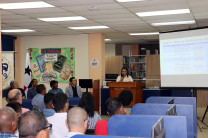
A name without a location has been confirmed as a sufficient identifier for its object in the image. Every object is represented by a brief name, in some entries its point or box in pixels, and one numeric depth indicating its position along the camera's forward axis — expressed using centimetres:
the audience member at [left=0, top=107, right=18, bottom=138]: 288
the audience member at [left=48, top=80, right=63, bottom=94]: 863
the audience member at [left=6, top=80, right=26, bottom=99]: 785
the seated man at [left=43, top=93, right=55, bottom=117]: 531
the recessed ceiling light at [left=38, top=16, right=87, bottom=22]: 809
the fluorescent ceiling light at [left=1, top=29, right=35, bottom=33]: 1036
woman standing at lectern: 938
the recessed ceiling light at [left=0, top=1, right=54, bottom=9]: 623
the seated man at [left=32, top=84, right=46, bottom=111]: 625
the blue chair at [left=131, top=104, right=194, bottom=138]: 396
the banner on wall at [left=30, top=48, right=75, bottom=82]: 1163
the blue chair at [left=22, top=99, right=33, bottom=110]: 698
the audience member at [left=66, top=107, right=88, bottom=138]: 265
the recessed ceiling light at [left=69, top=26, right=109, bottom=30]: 981
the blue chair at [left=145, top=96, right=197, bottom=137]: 514
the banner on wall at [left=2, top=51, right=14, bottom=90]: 730
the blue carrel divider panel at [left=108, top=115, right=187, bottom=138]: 294
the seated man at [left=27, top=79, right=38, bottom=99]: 852
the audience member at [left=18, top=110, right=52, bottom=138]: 230
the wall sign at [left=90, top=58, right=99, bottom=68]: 1130
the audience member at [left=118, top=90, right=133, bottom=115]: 497
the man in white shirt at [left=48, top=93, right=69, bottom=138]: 390
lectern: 885
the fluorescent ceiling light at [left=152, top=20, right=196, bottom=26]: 912
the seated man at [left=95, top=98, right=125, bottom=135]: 411
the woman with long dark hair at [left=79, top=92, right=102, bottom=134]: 452
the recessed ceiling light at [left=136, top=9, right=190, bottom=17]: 740
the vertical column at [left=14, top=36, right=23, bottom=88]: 1202
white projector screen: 664
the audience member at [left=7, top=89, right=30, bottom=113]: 527
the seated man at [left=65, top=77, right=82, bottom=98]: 935
